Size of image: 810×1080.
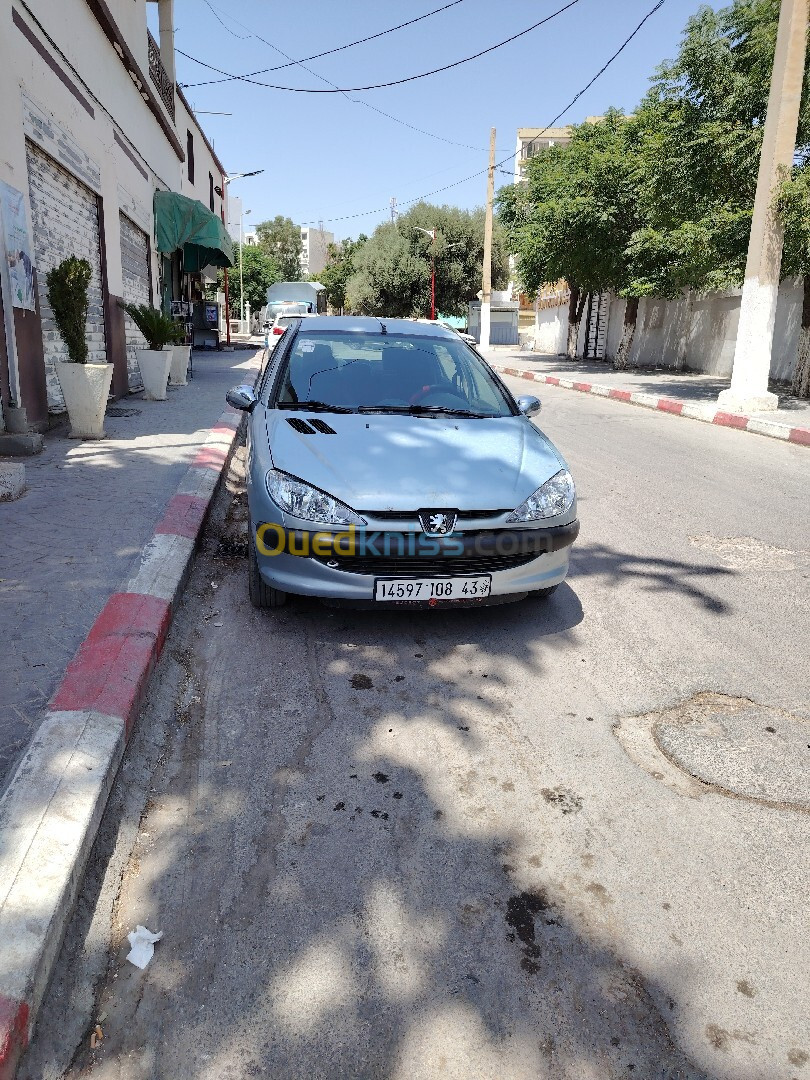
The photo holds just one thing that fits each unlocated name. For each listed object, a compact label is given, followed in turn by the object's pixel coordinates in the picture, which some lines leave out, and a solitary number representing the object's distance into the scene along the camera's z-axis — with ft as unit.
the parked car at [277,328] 57.98
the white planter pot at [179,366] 44.78
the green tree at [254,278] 236.63
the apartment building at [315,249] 423.23
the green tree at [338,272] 255.70
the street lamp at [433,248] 159.24
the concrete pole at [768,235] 37.22
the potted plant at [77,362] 24.36
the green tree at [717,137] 42.83
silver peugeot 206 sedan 10.98
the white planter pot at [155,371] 37.47
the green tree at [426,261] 169.68
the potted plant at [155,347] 36.37
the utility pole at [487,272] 104.42
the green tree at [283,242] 278.26
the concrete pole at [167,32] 61.93
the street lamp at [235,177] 119.34
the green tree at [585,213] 66.74
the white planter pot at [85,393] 25.08
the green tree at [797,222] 36.65
